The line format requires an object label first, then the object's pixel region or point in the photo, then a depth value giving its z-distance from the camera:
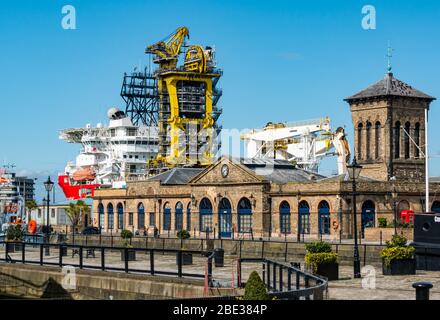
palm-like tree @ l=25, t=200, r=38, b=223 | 121.62
